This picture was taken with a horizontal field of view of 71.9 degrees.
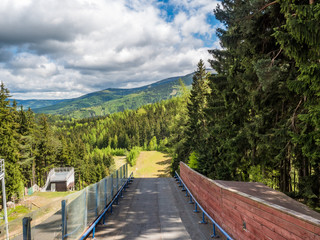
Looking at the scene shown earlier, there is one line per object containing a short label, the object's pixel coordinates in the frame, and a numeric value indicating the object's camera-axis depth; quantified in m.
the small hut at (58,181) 45.19
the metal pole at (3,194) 15.39
